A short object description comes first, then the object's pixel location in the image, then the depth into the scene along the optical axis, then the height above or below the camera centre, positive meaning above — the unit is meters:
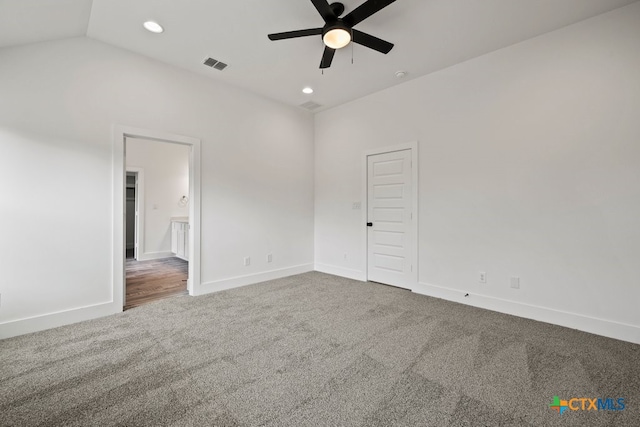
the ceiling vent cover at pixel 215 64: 3.50 +1.97
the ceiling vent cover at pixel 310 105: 4.87 +1.98
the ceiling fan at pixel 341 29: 2.13 +1.60
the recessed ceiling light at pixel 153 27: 2.79 +1.94
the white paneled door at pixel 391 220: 4.09 -0.08
